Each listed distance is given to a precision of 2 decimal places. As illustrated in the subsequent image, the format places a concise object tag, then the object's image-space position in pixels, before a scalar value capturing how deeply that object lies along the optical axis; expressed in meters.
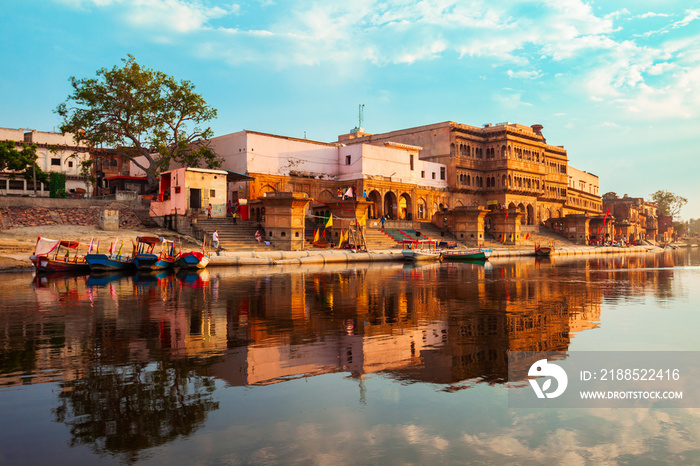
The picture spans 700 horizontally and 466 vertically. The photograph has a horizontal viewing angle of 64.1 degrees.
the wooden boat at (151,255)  30.09
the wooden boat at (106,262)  29.34
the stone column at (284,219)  43.22
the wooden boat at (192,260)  31.73
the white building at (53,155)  60.69
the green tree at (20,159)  49.75
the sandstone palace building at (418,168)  56.03
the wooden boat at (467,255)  45.56
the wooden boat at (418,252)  43.34
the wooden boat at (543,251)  57.56
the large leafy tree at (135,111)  45.75
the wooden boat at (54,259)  28.41
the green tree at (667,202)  152.38
